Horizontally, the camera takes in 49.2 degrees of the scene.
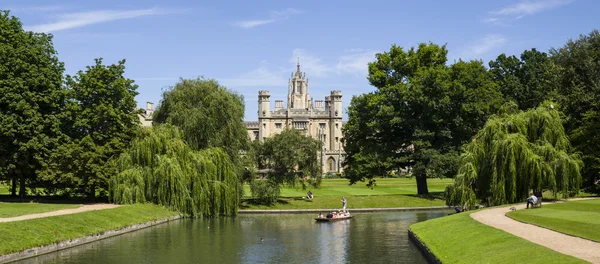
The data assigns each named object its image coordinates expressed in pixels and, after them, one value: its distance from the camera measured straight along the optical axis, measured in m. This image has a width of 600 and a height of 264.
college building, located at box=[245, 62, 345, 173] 149.50
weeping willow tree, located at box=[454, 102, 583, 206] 39.78
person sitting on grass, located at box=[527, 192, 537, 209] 35.73
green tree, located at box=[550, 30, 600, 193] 47.31
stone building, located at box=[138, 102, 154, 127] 164.99
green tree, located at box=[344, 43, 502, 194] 58.44
